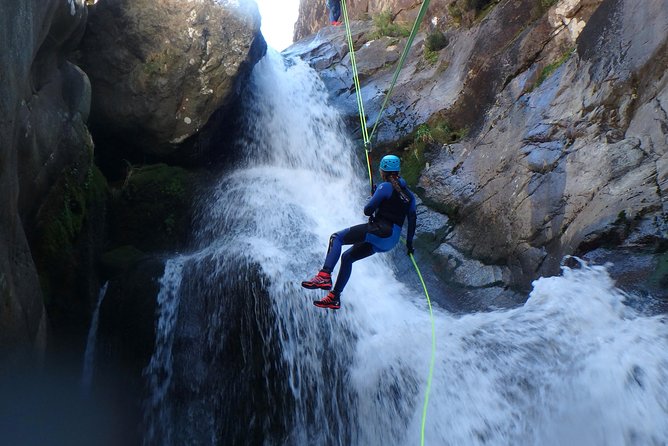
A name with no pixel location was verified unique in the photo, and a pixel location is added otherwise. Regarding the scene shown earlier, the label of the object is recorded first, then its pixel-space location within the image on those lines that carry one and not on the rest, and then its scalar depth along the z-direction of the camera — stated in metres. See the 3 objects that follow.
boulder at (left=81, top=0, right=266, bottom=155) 10.27
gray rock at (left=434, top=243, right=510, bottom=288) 8.32
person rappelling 6.18
